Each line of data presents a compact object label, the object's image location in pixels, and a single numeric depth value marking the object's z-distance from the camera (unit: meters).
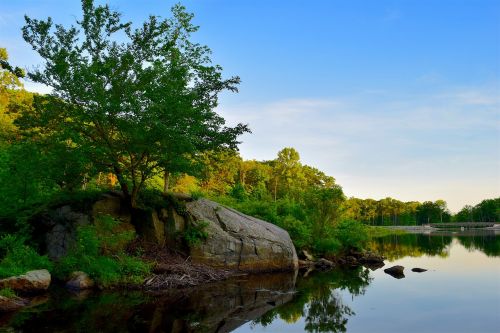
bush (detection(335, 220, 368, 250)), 30.59
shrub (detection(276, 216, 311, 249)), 27.34
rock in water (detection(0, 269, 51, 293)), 13.31
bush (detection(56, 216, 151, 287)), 15.67
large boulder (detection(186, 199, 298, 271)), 19.92
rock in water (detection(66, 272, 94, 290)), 15.09
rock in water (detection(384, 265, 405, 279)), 21.99
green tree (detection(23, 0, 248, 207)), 17.09
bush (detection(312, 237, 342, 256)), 28.47
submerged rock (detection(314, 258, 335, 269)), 25.79
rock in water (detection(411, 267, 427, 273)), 23.52
